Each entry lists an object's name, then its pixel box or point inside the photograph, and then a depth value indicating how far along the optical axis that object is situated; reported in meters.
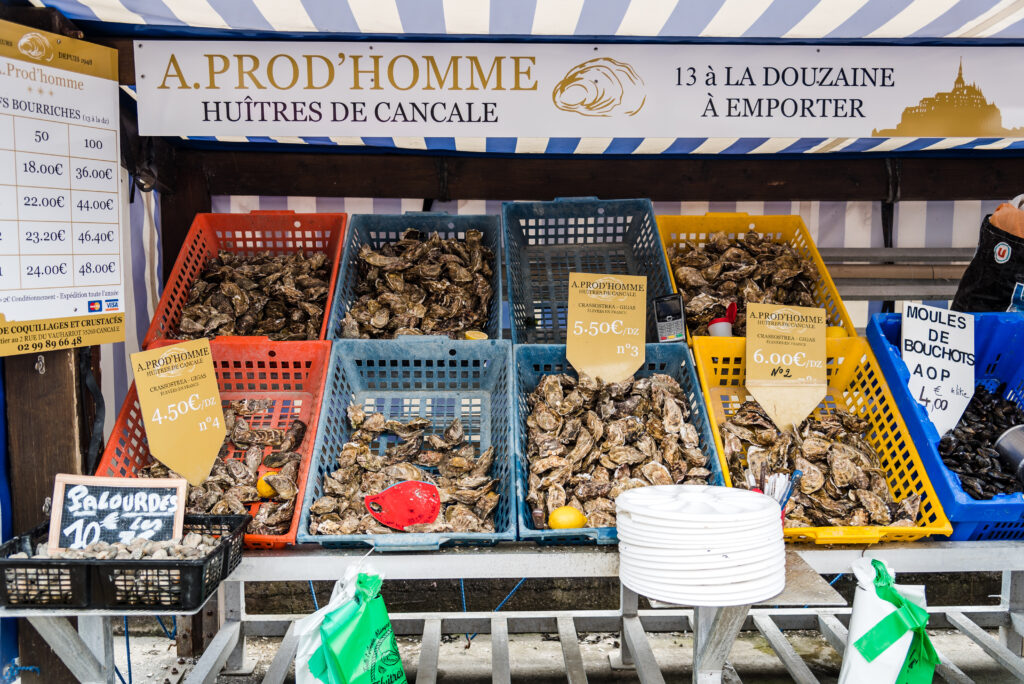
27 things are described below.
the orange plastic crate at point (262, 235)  3.12
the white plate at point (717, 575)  1.63
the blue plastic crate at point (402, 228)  3.15
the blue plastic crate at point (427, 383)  2.55
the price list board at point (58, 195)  2.04
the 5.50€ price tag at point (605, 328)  2.57
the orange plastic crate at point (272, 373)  2.60
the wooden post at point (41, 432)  2.29
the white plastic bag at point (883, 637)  1.78
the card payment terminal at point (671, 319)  2.65
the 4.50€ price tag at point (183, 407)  2.19
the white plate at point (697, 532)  1.62
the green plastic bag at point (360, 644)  1.69
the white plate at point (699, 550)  1.62
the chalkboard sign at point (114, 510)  1.87
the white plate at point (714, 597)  1.63
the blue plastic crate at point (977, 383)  2.04
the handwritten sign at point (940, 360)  2.43
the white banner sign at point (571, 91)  2.25
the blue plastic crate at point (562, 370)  2.16
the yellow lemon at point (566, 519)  2.03
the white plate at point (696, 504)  1.64
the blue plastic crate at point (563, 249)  3.07
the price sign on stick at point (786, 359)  2.46
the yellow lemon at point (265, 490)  2.20
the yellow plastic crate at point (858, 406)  2.02
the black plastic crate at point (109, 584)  1.67
